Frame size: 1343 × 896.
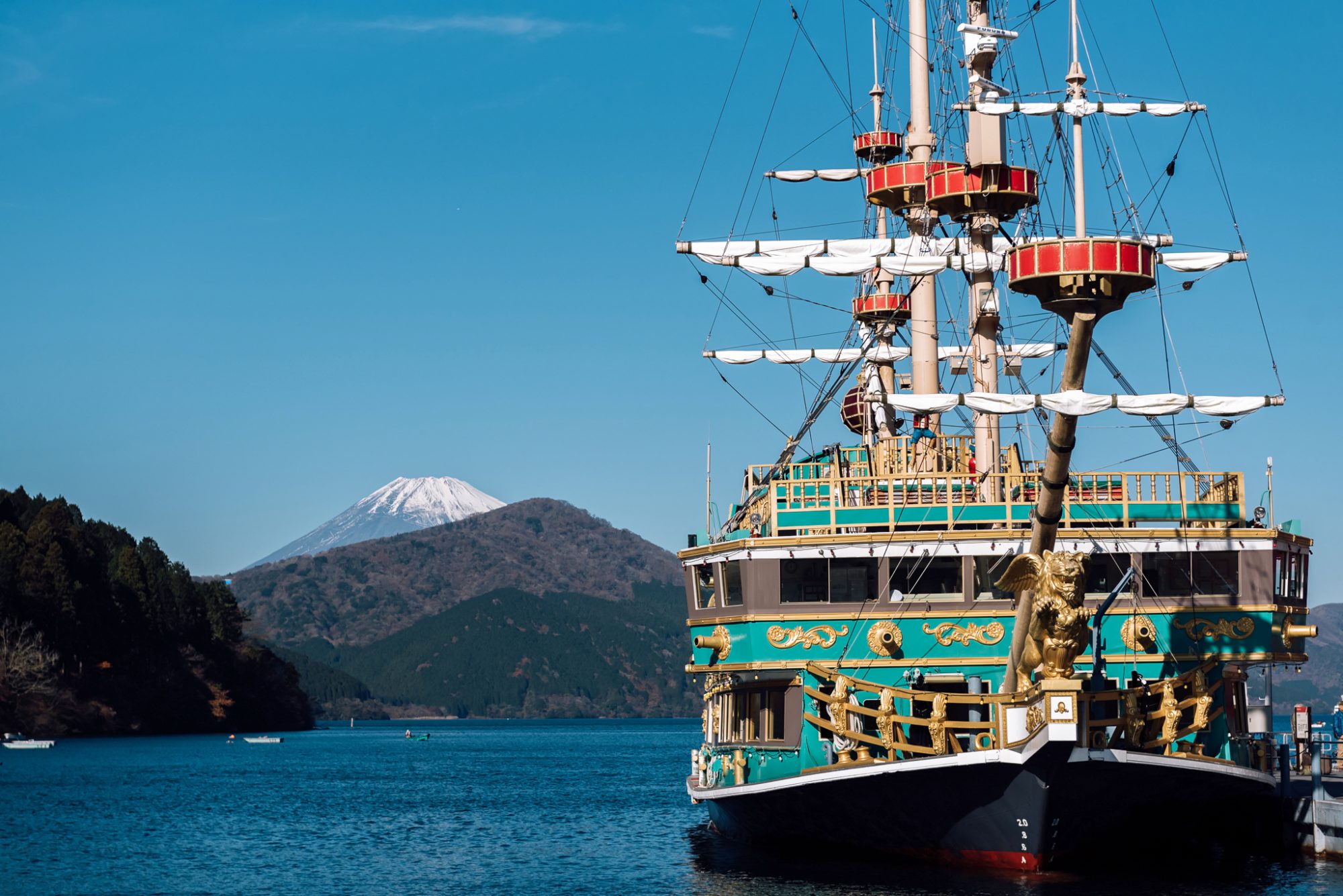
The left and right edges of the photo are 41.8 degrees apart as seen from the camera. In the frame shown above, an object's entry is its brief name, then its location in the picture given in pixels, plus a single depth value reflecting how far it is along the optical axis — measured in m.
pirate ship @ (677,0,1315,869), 33.12
